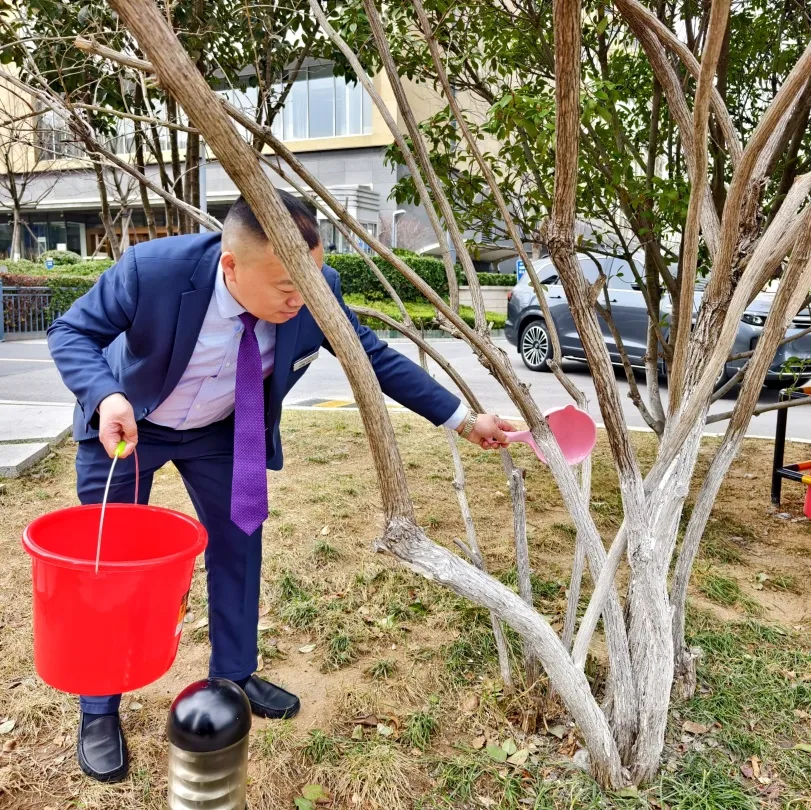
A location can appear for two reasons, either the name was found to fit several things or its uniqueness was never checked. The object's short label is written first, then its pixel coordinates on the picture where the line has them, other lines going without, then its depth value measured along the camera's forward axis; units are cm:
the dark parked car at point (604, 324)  786
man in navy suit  163
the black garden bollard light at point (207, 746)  123
